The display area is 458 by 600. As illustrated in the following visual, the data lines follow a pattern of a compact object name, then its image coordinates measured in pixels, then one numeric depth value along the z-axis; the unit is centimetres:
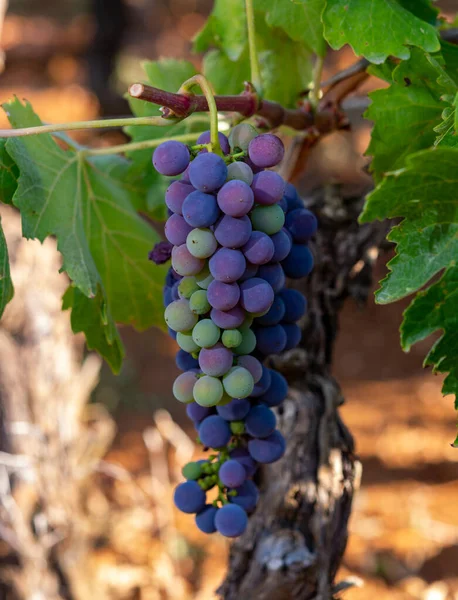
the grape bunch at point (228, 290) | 65
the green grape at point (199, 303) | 67
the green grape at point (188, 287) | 69
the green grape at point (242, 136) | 71
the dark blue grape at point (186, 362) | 77
